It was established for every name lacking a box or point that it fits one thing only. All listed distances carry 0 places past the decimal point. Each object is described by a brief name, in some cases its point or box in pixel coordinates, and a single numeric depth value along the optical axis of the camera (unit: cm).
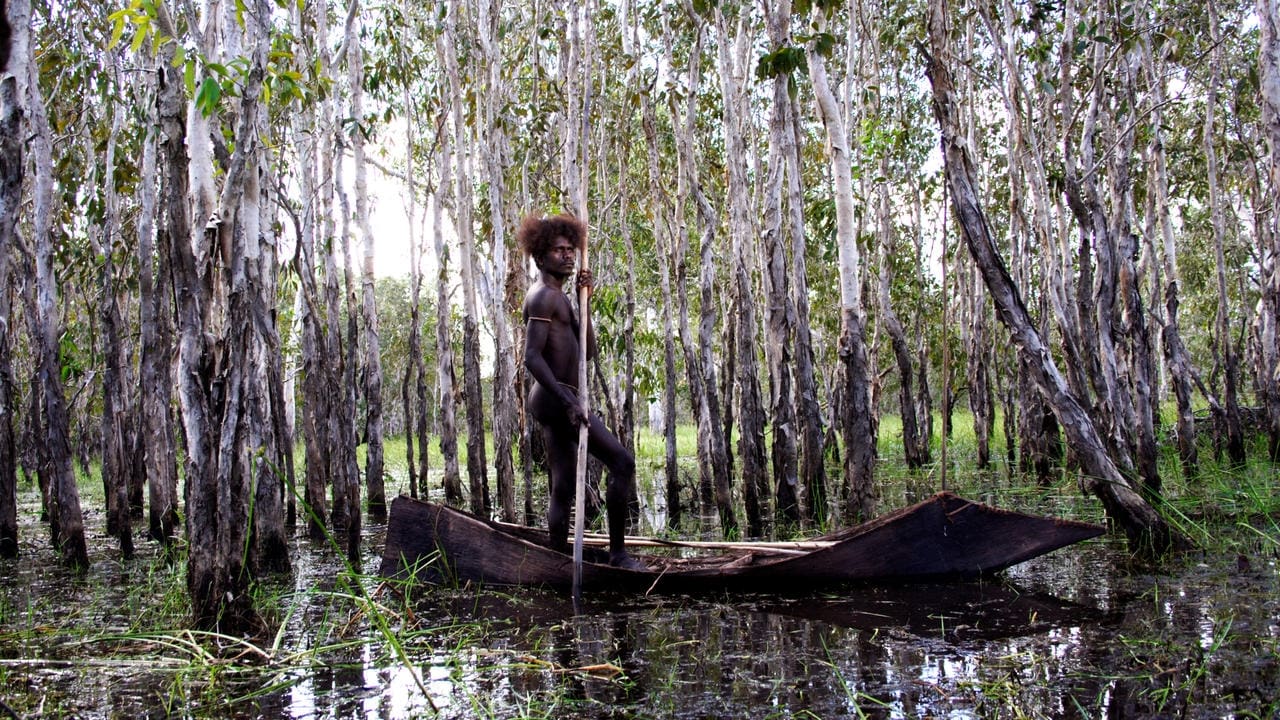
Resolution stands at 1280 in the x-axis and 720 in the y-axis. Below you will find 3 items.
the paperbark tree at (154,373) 728
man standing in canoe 529
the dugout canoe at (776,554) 466
